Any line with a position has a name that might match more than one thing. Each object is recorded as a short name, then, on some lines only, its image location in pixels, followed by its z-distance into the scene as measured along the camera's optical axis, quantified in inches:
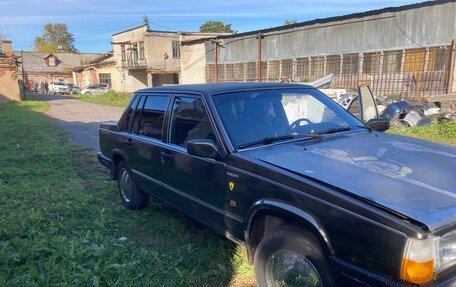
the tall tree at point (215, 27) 2706.7
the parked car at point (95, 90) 1642.5
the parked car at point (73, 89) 1873.0
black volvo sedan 76.7
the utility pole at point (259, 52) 861.2
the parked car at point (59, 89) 1857.8
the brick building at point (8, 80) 1145.4
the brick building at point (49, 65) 2512.3
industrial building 564.1
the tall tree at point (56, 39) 3331.7
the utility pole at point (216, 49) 999.6
